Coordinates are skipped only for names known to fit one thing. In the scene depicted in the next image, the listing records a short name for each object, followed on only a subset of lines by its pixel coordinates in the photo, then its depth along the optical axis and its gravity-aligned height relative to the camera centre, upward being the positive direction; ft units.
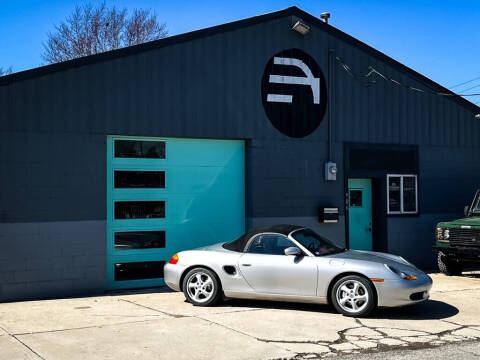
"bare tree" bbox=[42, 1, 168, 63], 105.91 +28.59
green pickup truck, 44.29 -3.18
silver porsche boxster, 30.37 -3.69
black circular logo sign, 46.73 +8.24
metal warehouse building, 38.06 +3.56
